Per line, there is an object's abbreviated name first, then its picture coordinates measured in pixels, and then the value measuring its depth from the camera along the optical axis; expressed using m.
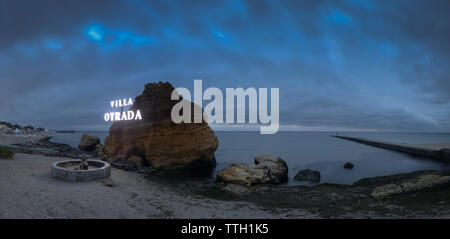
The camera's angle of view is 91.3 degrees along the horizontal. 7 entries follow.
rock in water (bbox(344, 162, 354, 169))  41.53
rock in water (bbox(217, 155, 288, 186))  24.91
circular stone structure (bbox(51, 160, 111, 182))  16.58
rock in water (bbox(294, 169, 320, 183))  28.97
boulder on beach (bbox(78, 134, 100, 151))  56.66
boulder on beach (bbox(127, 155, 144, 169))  30.23
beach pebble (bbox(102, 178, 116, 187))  17.14
